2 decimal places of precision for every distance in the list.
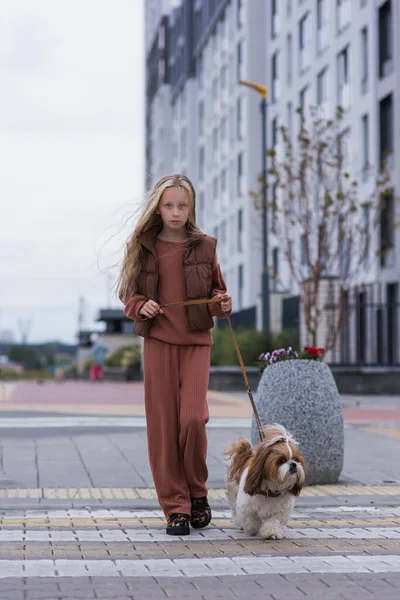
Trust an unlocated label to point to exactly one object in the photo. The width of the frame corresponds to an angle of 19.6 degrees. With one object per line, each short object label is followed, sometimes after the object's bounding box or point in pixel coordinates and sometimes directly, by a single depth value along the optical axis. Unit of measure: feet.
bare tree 84.38
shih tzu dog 20.54
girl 22.20
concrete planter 30.17
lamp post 103.19
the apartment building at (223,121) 173.47
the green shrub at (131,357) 167.96
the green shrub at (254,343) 100.94
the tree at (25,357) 509.35
